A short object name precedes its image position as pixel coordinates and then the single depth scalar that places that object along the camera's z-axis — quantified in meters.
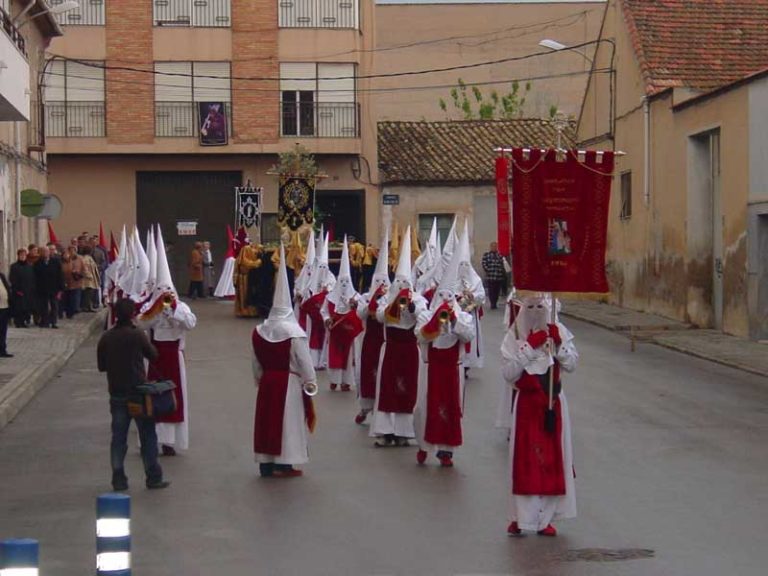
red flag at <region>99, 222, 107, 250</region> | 38.18
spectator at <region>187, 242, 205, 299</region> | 43.31
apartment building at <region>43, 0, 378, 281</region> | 47.19
